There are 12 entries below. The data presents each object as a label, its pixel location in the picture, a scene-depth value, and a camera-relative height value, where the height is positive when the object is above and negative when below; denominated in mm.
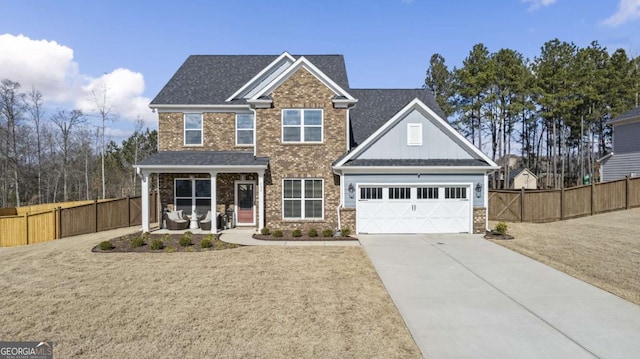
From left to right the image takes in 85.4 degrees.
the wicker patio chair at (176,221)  16656 -2063
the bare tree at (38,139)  34219 +4145
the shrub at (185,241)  13109 -2376
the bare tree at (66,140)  37219 +4211
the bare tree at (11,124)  31031 +4976
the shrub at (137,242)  12974 -2424
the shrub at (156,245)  12641 -2433
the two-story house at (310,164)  15773 +647
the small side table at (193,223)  16995 -2195
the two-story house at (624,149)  26312 +2277
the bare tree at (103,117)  35312 +6258
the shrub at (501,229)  14836 -2163
